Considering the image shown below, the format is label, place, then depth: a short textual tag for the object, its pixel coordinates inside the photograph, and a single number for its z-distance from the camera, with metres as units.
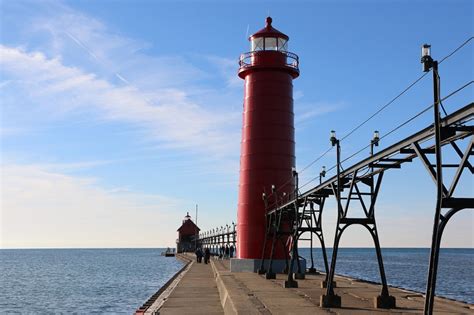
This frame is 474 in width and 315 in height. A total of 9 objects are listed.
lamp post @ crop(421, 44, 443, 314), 10.09
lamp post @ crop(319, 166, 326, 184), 22.91
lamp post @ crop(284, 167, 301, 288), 21.41
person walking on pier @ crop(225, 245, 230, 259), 61.24
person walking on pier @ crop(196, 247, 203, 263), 54.48
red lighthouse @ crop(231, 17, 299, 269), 30.94
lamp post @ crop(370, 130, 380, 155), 15.04
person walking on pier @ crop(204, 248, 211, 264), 52.76
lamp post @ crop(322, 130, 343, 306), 15.50
